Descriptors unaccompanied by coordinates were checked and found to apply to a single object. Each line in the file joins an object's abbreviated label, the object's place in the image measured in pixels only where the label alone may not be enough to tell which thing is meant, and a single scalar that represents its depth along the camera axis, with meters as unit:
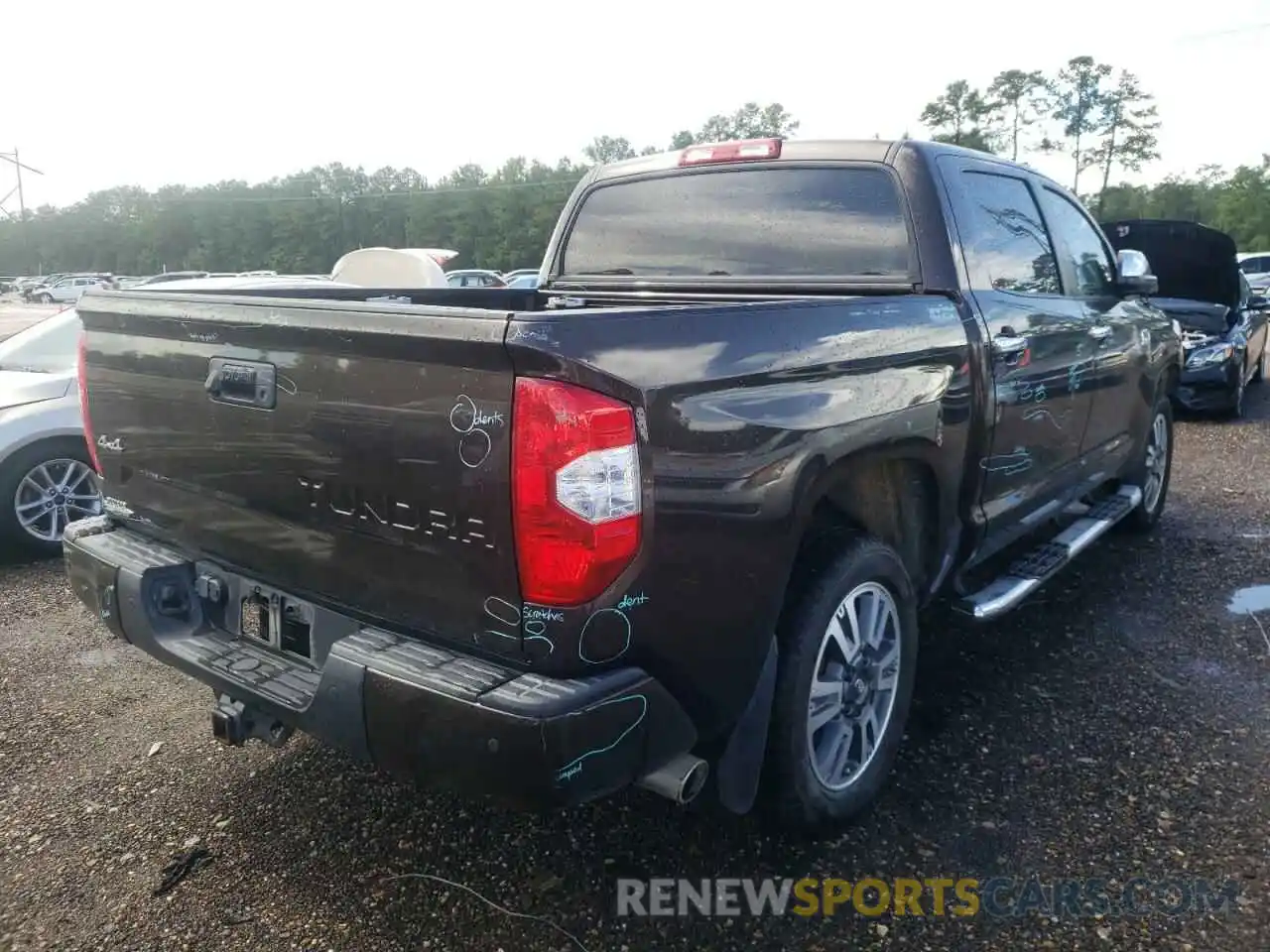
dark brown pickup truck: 1.97
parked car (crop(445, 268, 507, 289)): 27.62
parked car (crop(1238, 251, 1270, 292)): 26.05
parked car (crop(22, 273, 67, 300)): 50.41
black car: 9.22
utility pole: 68.60
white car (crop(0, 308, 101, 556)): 5.36
